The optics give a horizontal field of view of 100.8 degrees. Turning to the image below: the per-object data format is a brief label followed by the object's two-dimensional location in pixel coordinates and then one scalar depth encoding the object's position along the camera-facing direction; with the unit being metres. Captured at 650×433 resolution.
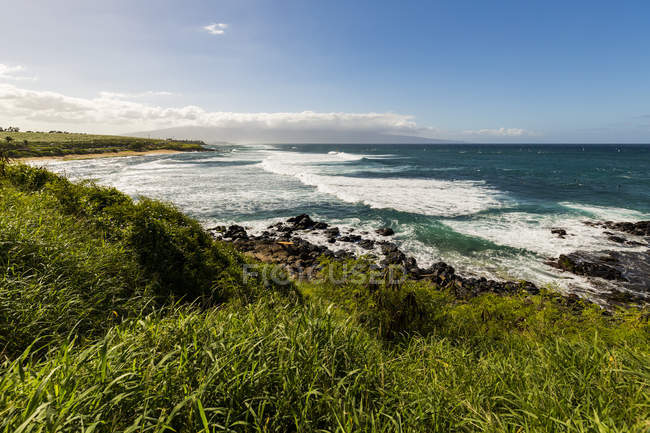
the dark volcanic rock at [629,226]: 19.99
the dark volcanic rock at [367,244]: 17.97
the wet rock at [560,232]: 19.45
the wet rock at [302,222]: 21.82
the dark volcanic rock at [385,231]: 20.13
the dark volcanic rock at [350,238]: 19.25
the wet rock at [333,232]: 20.24
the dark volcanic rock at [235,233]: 19.42
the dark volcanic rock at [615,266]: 13.92
